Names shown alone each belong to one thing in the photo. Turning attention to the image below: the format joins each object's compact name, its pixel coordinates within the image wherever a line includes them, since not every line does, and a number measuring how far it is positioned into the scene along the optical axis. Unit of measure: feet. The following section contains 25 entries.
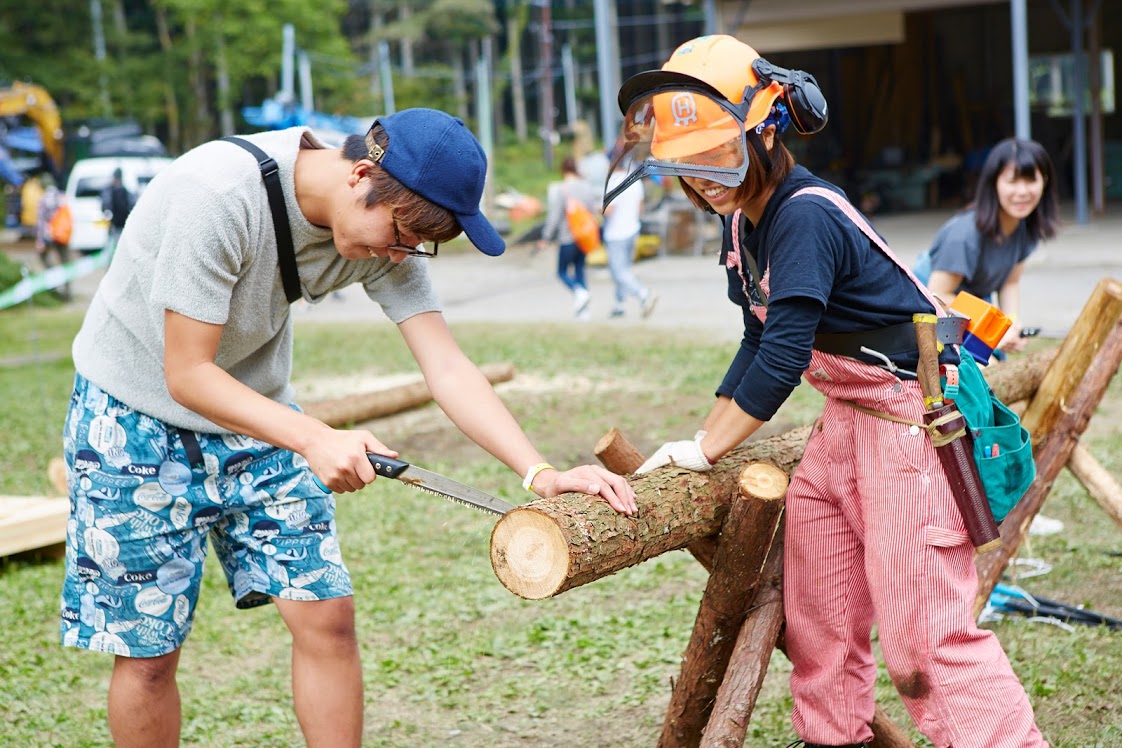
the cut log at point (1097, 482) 14.05
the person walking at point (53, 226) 65.51
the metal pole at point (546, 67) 110.32
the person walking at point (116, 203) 57.21
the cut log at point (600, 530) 8.19
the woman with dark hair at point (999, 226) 15.65
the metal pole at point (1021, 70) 49.92
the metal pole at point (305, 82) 83.41
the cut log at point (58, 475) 21.21
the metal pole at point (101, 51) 129.57
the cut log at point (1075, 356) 12.63
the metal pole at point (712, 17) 57.60
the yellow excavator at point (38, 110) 86.69
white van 79.82
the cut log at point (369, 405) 25.34
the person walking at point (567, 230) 42.06
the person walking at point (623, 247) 41.47
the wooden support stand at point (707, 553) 8.28
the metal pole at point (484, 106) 69.92
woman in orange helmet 8.59
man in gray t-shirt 8.45
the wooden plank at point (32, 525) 17.87
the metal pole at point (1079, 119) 55.72
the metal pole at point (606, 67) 56.59
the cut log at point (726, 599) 8.94
